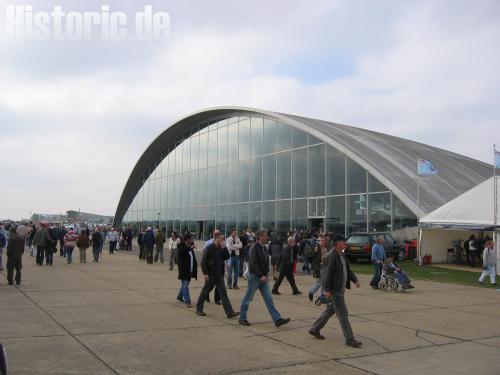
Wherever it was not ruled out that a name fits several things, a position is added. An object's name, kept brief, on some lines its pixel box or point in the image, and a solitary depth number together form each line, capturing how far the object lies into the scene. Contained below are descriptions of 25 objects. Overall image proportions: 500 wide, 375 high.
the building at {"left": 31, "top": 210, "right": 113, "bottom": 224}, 157.38
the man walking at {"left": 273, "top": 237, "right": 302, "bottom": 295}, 12.21
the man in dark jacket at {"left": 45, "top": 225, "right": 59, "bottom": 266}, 17.96
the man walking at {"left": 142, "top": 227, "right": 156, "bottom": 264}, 20.89
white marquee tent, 19.92
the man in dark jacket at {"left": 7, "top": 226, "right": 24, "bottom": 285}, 12.23
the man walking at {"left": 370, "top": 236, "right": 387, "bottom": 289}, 13.71
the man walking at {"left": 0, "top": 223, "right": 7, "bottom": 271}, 15.89
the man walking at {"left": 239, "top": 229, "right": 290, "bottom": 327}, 8.06
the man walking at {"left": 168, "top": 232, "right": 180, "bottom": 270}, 18.39
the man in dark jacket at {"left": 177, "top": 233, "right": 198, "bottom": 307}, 9.96
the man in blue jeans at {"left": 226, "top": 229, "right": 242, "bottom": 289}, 12.88
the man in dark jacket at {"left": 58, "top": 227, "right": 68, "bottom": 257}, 22.75
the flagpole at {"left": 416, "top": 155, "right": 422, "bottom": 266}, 22.59
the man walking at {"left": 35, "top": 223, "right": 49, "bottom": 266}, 17.73
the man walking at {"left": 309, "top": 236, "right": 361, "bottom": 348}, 6.98
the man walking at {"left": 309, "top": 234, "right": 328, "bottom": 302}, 12.27
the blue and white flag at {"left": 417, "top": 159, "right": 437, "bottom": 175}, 24.25
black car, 22.72
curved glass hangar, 26.31
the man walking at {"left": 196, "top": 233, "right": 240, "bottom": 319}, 9.05
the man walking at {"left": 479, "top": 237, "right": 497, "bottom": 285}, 15.32
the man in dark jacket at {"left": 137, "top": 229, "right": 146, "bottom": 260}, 22.98
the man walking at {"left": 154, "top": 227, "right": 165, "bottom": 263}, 21.66
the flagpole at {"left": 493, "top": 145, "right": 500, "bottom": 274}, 18.62
